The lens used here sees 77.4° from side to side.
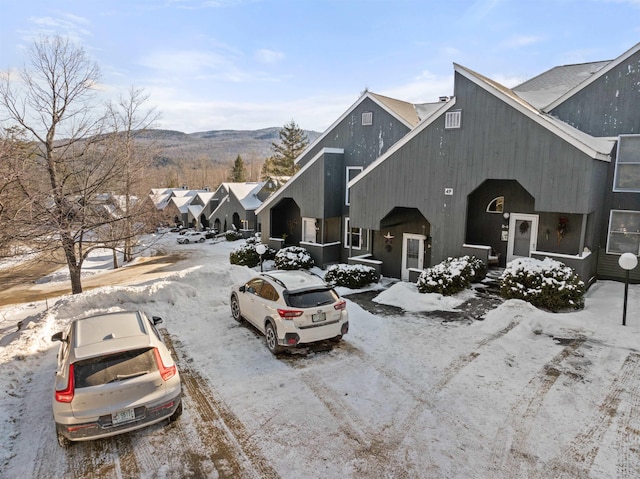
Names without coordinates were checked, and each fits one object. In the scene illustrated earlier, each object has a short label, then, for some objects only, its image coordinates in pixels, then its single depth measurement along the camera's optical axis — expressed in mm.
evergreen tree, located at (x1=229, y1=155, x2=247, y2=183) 80000
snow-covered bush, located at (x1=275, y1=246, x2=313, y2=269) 21217
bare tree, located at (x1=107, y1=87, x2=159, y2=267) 18156
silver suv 5512
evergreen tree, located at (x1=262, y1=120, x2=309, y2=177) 54938
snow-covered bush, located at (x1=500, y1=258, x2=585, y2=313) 12242
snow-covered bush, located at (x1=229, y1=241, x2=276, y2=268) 24375
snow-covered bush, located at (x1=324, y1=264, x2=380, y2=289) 17203
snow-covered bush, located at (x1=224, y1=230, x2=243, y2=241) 45744
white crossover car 8781
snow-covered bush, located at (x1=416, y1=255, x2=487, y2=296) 14266
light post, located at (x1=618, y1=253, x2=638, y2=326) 10609
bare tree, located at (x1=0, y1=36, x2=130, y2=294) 14656
